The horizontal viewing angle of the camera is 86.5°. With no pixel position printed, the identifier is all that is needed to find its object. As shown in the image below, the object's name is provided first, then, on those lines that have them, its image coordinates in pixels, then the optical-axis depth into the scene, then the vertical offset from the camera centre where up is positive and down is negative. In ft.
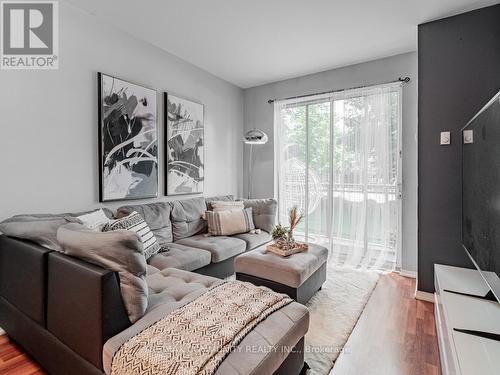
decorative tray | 7.56 -1.82
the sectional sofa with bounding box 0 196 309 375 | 3.73 -2.10
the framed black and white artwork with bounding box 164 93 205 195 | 10.28 +1.72
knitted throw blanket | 3.25 -2.06
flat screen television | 4.02 -0.12
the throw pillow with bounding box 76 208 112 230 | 6.64 -0.83
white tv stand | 3.66 -2.34
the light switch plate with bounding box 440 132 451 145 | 7.70 +1.42
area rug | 5.49 -3.40
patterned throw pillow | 6.83 -1.09
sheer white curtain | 10.28 +0.74
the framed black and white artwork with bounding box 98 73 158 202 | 8.07 +1.55
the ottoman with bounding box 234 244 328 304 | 6.84 -2.27
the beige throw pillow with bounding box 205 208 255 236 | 10.16 -1.38
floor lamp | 12.26 +2.32
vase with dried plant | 7.73 -1.64
